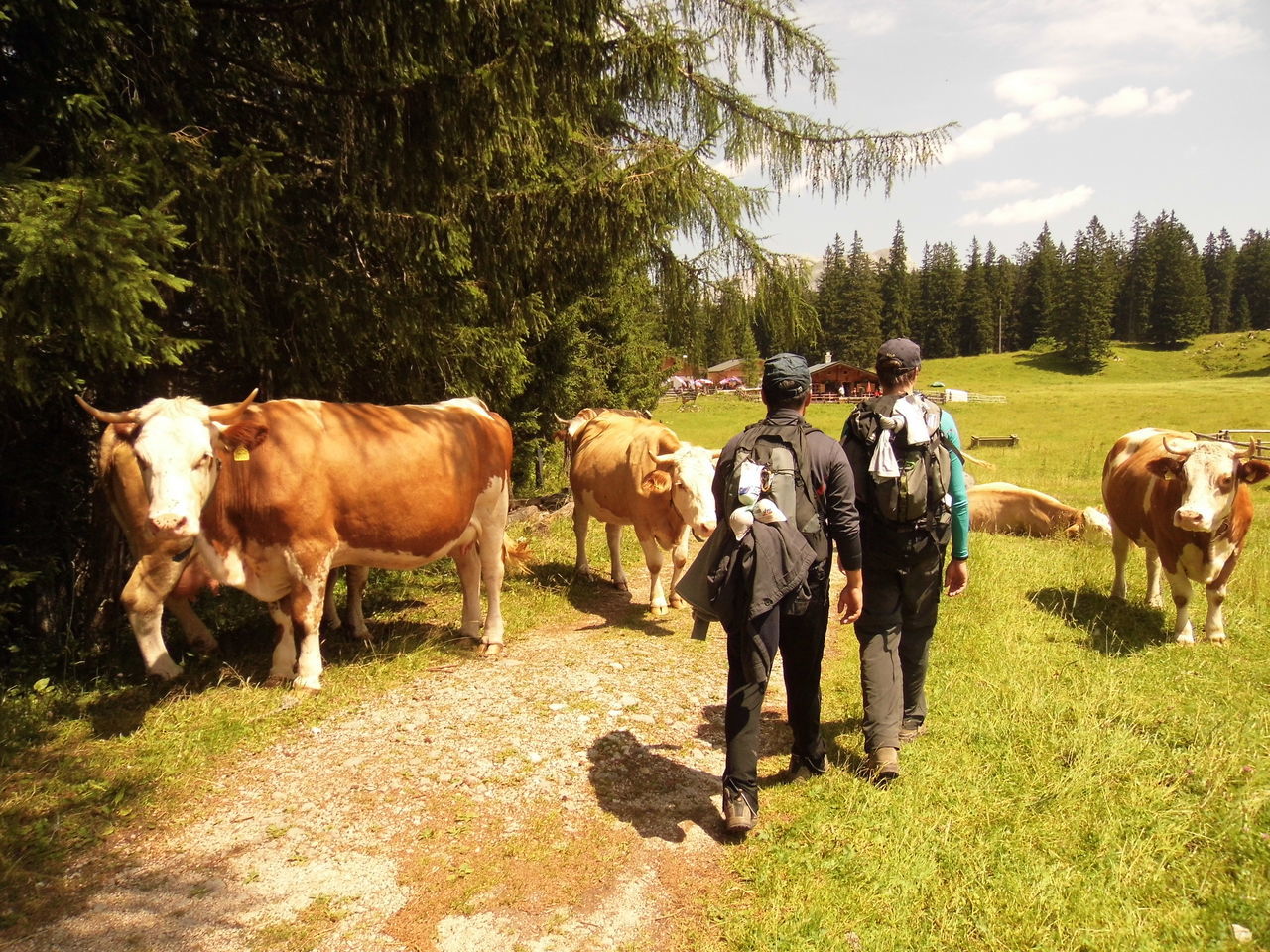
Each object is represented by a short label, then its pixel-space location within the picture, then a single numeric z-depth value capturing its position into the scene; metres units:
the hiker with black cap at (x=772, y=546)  3.68
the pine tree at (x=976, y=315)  99.19
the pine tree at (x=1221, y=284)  101.67
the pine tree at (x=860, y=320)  84.56
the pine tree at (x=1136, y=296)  96.62
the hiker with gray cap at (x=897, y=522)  4.12
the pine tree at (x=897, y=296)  93.81
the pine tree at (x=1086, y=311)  81.12
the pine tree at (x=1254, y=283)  101.38
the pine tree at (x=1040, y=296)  97.31
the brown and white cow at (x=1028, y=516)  11.52
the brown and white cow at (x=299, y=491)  4.60
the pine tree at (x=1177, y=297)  91.50
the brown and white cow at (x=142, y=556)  5.31
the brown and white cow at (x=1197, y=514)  6.46
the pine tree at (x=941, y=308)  100.19
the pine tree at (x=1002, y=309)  101.50
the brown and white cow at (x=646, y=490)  7.33
